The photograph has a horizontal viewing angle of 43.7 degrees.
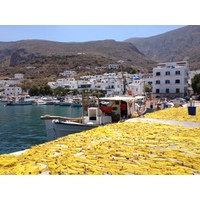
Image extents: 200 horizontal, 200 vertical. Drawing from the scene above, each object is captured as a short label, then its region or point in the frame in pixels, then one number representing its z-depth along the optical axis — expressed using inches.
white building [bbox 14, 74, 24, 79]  4635.8
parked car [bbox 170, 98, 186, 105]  1404.3
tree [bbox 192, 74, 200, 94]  1818.2
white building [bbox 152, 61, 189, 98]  1982.0
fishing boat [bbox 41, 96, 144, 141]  529.0
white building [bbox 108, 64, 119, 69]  4877.0
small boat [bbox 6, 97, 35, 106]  2663.9
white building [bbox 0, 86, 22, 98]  3669.3
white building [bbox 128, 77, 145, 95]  2324.1
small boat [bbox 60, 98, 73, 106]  2509.8
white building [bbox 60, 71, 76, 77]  4527.6
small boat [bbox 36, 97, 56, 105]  2706.2
